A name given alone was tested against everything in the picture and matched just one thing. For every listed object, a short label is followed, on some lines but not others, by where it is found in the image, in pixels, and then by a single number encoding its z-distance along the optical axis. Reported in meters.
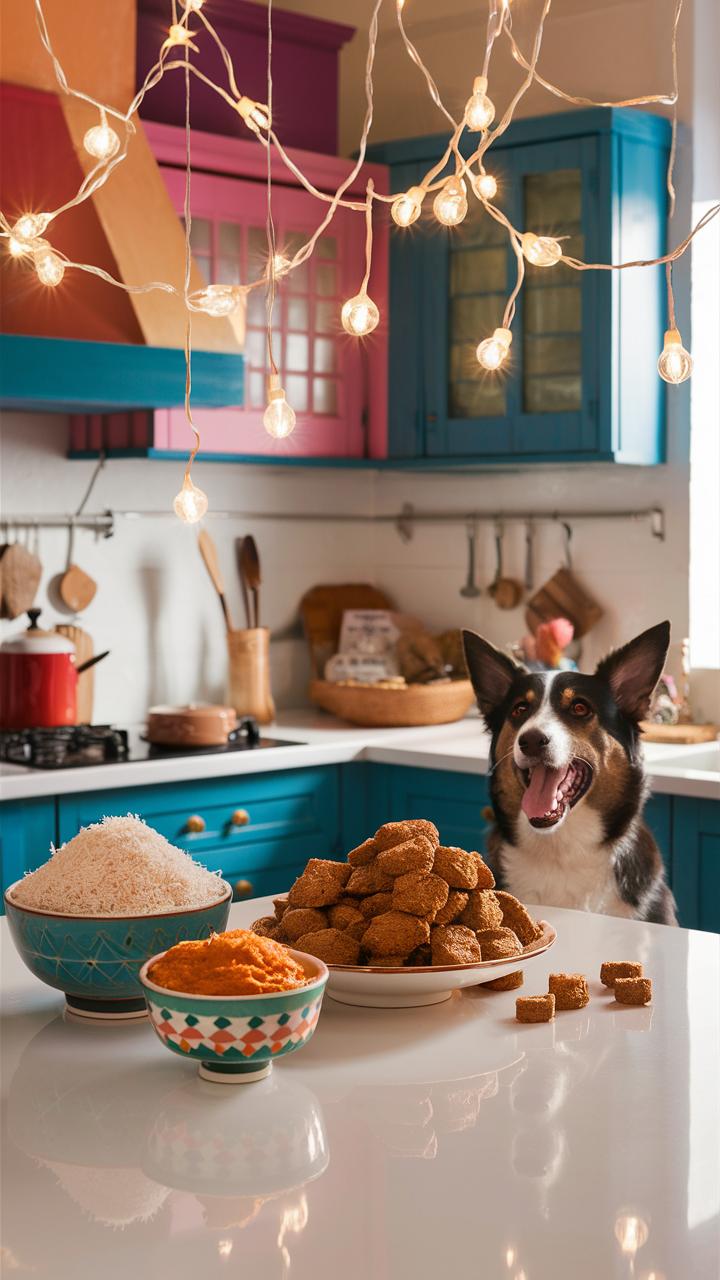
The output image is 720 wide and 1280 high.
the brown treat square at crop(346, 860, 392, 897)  1.60
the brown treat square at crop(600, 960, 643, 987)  1.66
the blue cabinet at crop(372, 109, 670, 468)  3.68
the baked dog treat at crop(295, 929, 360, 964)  1.54
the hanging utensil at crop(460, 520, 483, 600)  4.30
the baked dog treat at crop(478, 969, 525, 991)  1.67
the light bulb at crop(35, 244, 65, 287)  1.62
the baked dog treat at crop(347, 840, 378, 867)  1.65
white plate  1.53
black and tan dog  2.23
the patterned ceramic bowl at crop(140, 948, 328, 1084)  1.32
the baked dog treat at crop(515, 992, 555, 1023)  1.55
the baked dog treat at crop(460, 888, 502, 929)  1.60
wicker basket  3.85
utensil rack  3.82
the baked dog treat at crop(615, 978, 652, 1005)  1.61
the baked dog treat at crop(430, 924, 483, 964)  1.54
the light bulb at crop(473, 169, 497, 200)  1.65
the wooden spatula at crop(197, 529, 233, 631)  4.09
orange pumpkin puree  1.33
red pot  3.44
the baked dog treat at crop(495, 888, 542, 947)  1.65
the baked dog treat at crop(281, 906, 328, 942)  1.60
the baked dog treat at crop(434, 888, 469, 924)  1.57
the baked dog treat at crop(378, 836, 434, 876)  1.58
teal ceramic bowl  1.50
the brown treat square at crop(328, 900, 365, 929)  1.59
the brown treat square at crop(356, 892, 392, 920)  1.59
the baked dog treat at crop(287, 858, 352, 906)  1.61
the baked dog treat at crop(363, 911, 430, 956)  1.54
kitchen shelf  3.18
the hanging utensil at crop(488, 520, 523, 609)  4.19
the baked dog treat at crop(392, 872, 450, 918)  1.55
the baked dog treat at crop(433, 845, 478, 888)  1.58
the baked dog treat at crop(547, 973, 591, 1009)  1.60
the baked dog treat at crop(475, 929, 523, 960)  1.57
